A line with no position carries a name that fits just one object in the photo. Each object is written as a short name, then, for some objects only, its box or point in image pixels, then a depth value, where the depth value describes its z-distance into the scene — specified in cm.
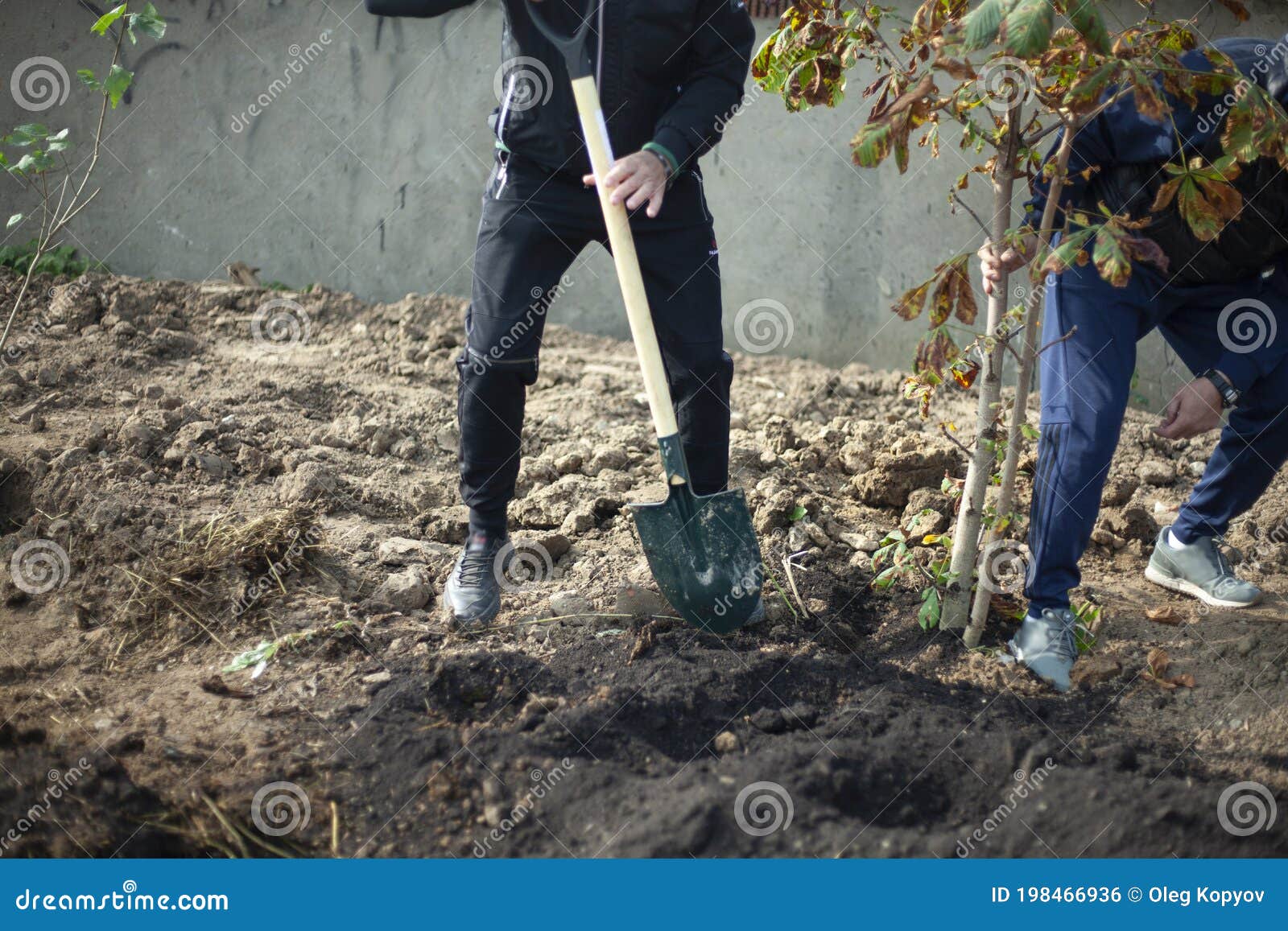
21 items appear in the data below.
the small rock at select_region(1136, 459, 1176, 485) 421
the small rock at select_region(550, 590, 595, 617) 310
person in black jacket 275
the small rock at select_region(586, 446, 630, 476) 397
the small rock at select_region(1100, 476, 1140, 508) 379
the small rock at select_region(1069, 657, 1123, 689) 287
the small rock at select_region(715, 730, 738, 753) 248
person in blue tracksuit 267
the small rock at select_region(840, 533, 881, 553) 349
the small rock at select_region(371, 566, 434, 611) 313
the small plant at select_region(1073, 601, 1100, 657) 283
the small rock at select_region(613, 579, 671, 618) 309
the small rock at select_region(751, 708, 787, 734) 257
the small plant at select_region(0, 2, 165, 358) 317
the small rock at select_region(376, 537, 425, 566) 337
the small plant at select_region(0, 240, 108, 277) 546
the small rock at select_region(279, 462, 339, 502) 363
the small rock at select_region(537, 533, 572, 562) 339
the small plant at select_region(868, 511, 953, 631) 289
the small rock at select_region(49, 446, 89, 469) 355
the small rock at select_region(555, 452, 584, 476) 398
